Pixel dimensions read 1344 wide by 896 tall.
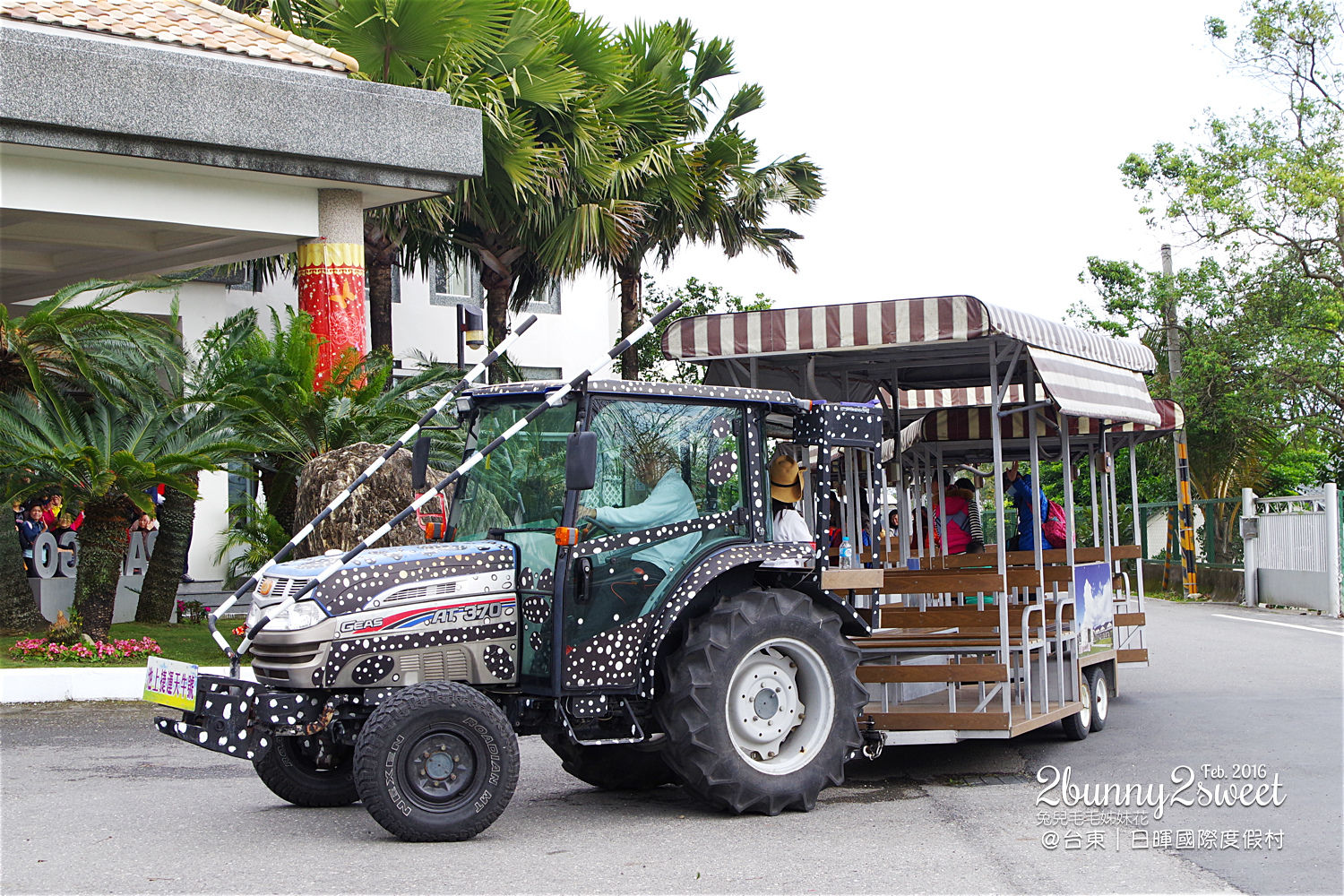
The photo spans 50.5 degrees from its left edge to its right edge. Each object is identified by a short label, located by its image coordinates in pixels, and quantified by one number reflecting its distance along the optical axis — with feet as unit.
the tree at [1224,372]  92.46
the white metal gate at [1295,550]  75.20
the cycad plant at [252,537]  52.03
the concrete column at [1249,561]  84.74
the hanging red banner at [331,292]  53.36
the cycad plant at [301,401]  50.47
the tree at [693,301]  100.73
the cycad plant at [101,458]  45.03
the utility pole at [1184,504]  93.20
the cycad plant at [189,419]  49.19
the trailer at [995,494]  28.14
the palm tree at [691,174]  80.23
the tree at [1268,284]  89.30
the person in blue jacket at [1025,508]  40.24
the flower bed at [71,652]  45.98
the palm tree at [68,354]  46.85
